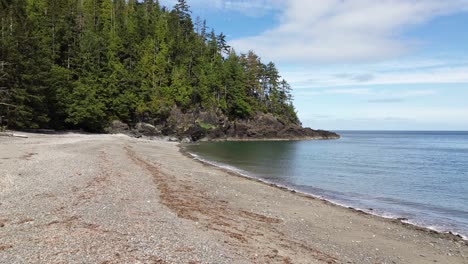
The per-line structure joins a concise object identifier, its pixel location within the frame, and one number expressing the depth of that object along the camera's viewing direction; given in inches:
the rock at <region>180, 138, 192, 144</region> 3084.6
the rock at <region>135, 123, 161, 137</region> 2992.1
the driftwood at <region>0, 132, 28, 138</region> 1477.5
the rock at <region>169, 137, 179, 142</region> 3021.7
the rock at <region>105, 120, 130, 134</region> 2726.4
